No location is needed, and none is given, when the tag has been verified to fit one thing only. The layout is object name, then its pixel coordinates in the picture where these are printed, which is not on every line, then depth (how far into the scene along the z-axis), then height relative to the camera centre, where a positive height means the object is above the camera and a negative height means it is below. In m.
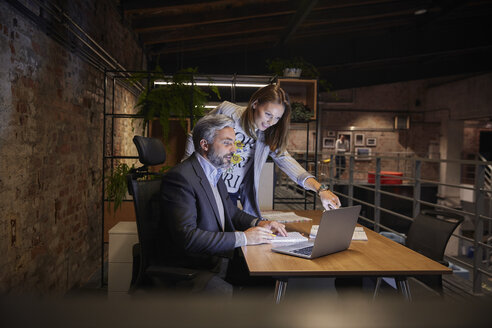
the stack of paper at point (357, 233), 1.99 -0.38
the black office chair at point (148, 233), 1.68 -0.37
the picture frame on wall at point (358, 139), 13.49 +0.66
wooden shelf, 4.39 +0.77
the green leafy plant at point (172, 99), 3.74 +0.53
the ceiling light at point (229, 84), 4.48 +0.81
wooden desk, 1.46 -0.40
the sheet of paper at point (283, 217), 2.38 -0.37
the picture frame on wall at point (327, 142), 13.38 +0.53
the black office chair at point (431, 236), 2.02 -0.42
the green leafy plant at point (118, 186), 3.59 -0.30
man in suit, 1.71 -0.27
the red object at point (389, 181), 10.91 -0.59
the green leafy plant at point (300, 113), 4.36 +0.49
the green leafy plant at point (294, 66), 4.44 +1.00
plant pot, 4.38 +0.93
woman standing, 2.26 +0.06
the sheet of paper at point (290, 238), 1.88 -0.39
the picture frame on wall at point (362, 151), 13.38 +0.26
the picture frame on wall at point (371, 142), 13.55 +0.57
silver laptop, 1.56 -0.32
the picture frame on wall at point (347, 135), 13.48 +0.78
